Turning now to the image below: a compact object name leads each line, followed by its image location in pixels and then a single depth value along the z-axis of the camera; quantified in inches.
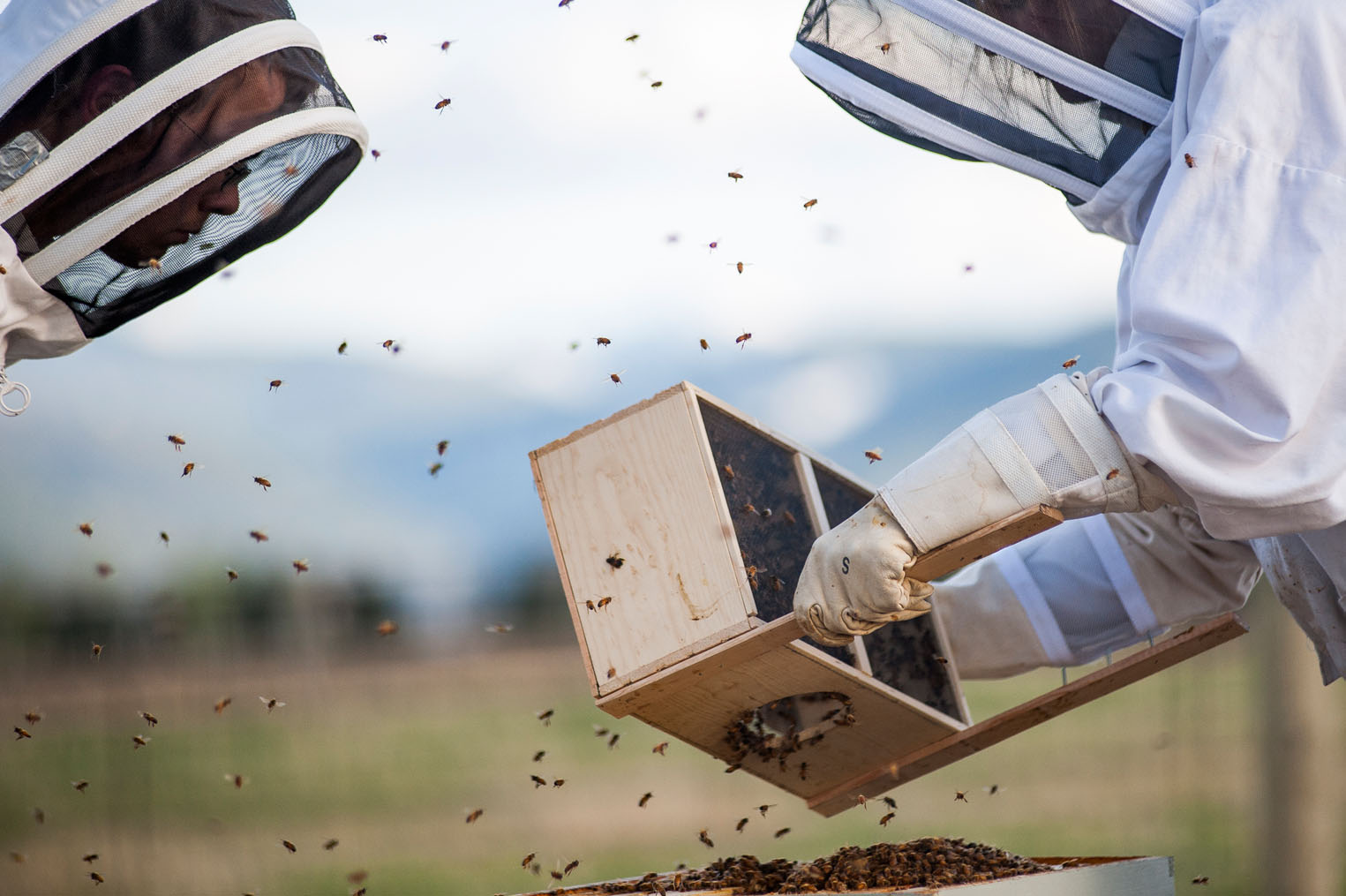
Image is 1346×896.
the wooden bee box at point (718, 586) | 175.6
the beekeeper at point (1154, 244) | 170.3
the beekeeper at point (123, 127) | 177.7
